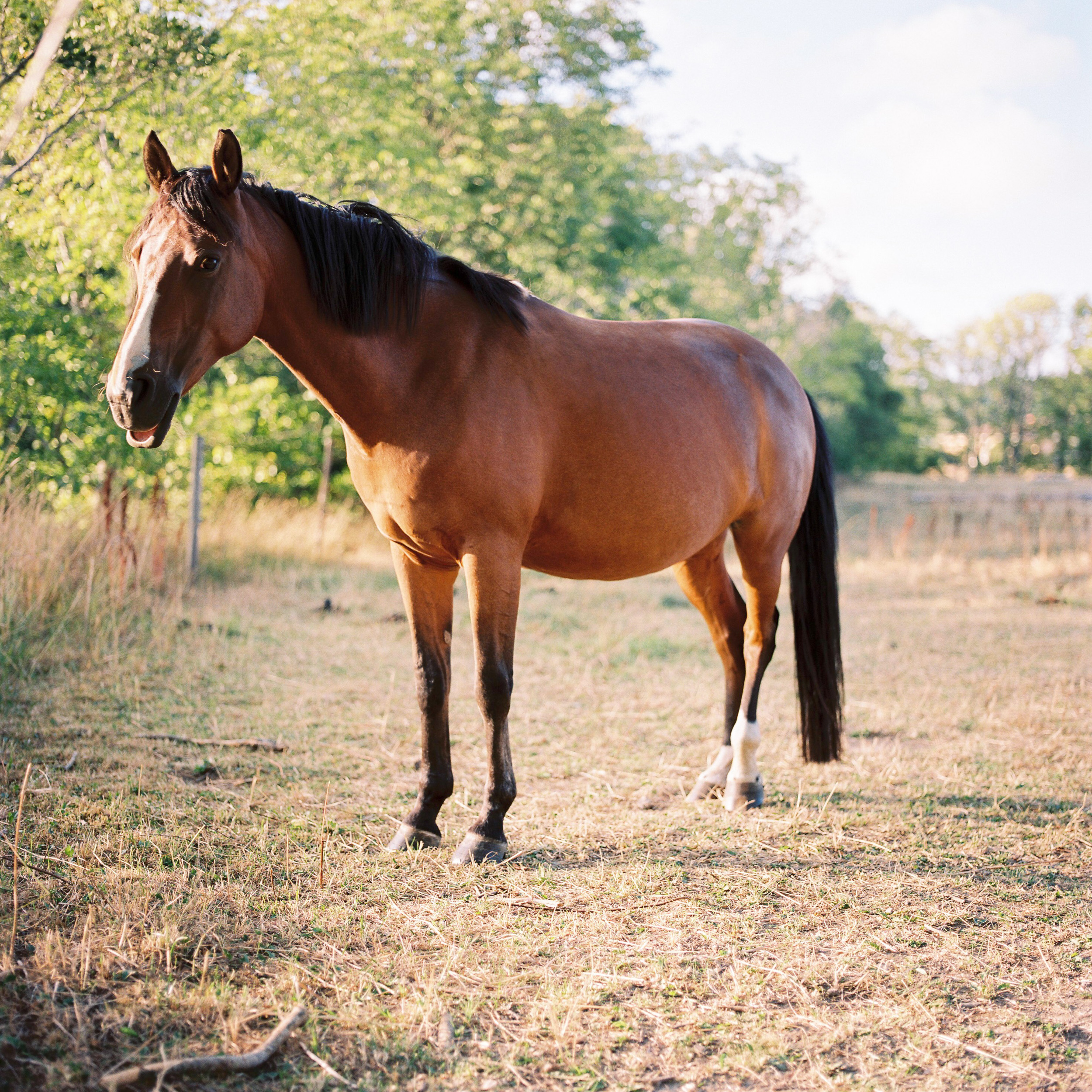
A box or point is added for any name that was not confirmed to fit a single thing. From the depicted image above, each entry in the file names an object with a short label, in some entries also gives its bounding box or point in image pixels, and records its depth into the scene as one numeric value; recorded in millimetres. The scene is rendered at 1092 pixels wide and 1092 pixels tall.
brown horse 2420
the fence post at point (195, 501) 8234
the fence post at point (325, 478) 11766
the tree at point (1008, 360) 40969
